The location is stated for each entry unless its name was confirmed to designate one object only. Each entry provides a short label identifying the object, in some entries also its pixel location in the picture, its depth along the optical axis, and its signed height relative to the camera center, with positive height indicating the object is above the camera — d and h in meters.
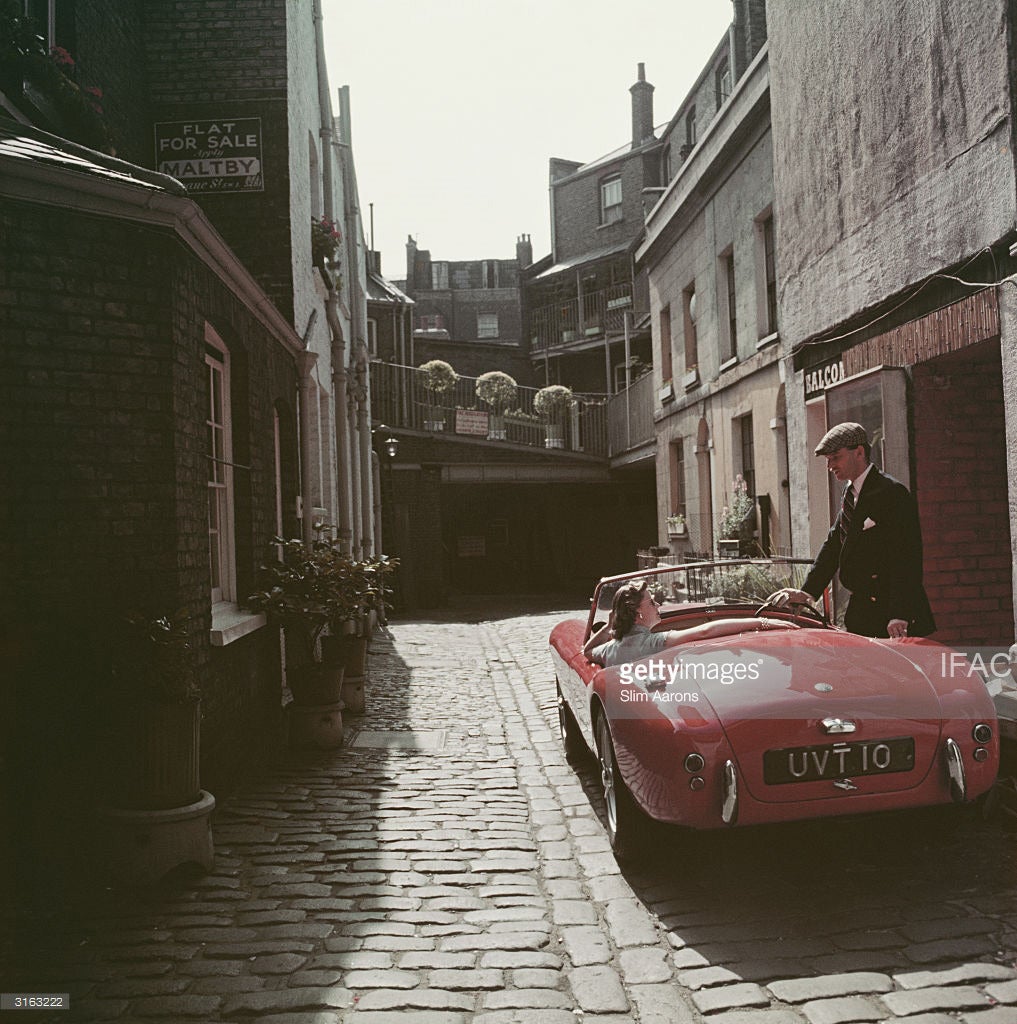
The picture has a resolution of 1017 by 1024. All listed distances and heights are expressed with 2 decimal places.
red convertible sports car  3.91 -0.80
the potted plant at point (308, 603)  7.36 -0.43
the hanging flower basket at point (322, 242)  12.06 +3.59
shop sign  9.51 +1.45
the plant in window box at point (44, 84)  6.38 +3.03
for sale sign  9.55 +3.69
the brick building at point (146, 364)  4.86 +1.08
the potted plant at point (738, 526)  14.09 +0.07
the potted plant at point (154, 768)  4.50 -0.99
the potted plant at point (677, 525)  18.45 +0.13
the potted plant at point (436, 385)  23.72 +3.63
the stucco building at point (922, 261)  6.75 +2.07
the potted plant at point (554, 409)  26.00 +3.29
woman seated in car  4.84 -0.47
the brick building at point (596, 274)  33.72 +9.19
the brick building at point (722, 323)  13.37 +3.26
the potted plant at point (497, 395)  24.80 +3.52
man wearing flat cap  5.06 -0.13
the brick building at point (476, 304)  36.22 +10.32
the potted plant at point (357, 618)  7.77 -0.63
